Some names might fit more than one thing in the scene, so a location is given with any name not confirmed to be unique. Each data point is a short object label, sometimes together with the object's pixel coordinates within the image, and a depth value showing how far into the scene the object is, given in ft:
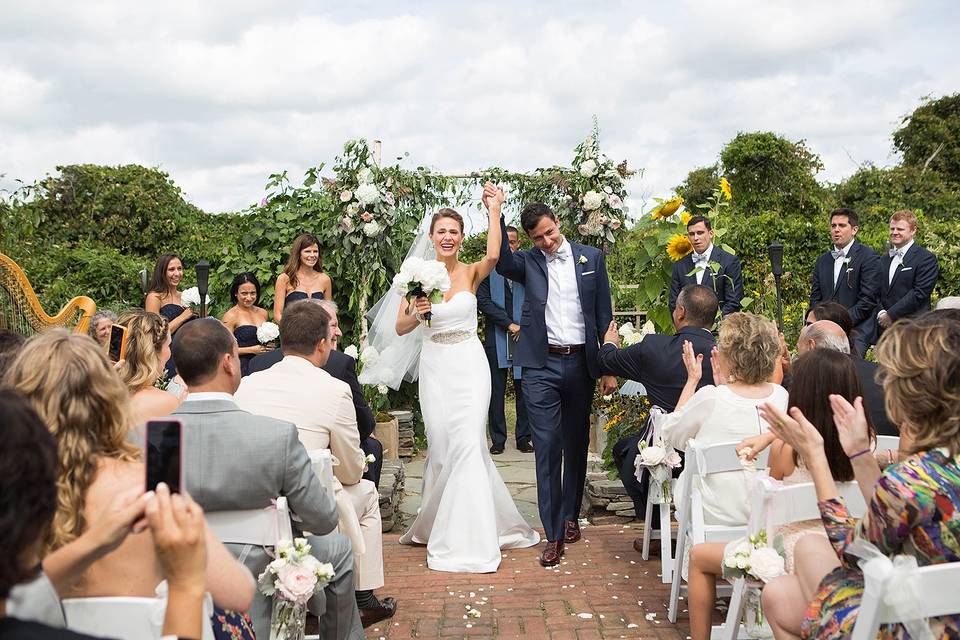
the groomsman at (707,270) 22.58
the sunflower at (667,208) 23.26
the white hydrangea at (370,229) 27.73
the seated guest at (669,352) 16.01
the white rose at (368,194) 27.53
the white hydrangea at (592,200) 26.08
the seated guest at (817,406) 9.84
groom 18.53
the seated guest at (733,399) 12.93
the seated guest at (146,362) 11.65
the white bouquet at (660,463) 15.71
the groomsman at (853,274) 26.81
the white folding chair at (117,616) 6.38
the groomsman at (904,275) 26.35
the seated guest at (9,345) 9.99
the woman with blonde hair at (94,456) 6.95
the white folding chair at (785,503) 9.60
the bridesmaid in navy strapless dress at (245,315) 25.91
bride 18.10
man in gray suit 9.64
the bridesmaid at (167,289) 25.85
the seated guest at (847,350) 12.59
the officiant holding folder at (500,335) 27.94
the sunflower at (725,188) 22.68
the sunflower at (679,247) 22.98
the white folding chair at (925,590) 6.39
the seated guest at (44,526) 4.62
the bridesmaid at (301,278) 26.86
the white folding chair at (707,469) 12.63
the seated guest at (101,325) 17.94
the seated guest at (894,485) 7.09
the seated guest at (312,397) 12.59
